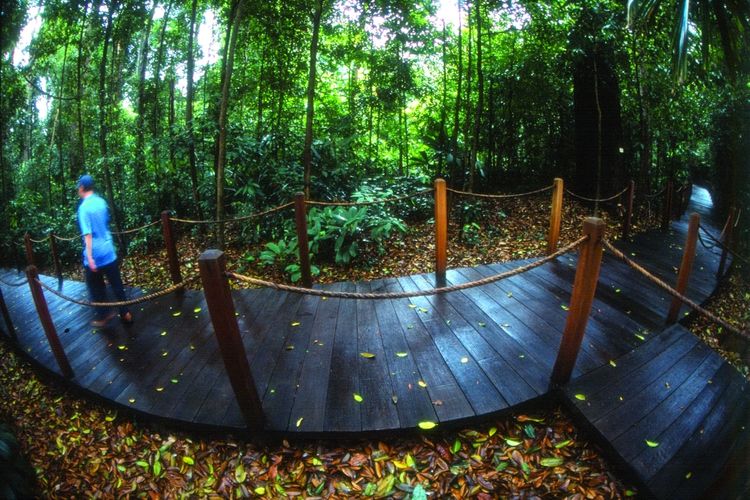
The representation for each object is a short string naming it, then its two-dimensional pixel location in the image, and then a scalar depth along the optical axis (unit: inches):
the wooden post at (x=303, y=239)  142.1
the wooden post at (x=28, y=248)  176.3
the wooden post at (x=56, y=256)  201.4
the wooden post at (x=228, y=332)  69.8
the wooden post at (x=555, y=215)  165.6
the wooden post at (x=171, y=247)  149.6
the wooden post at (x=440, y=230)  144.7
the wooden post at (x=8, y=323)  137.4
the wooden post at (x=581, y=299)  77.4
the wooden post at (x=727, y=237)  167.2
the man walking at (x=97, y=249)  131.5
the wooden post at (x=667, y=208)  240.5
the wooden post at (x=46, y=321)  106.3
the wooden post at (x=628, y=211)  220.2
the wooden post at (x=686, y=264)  110.2
